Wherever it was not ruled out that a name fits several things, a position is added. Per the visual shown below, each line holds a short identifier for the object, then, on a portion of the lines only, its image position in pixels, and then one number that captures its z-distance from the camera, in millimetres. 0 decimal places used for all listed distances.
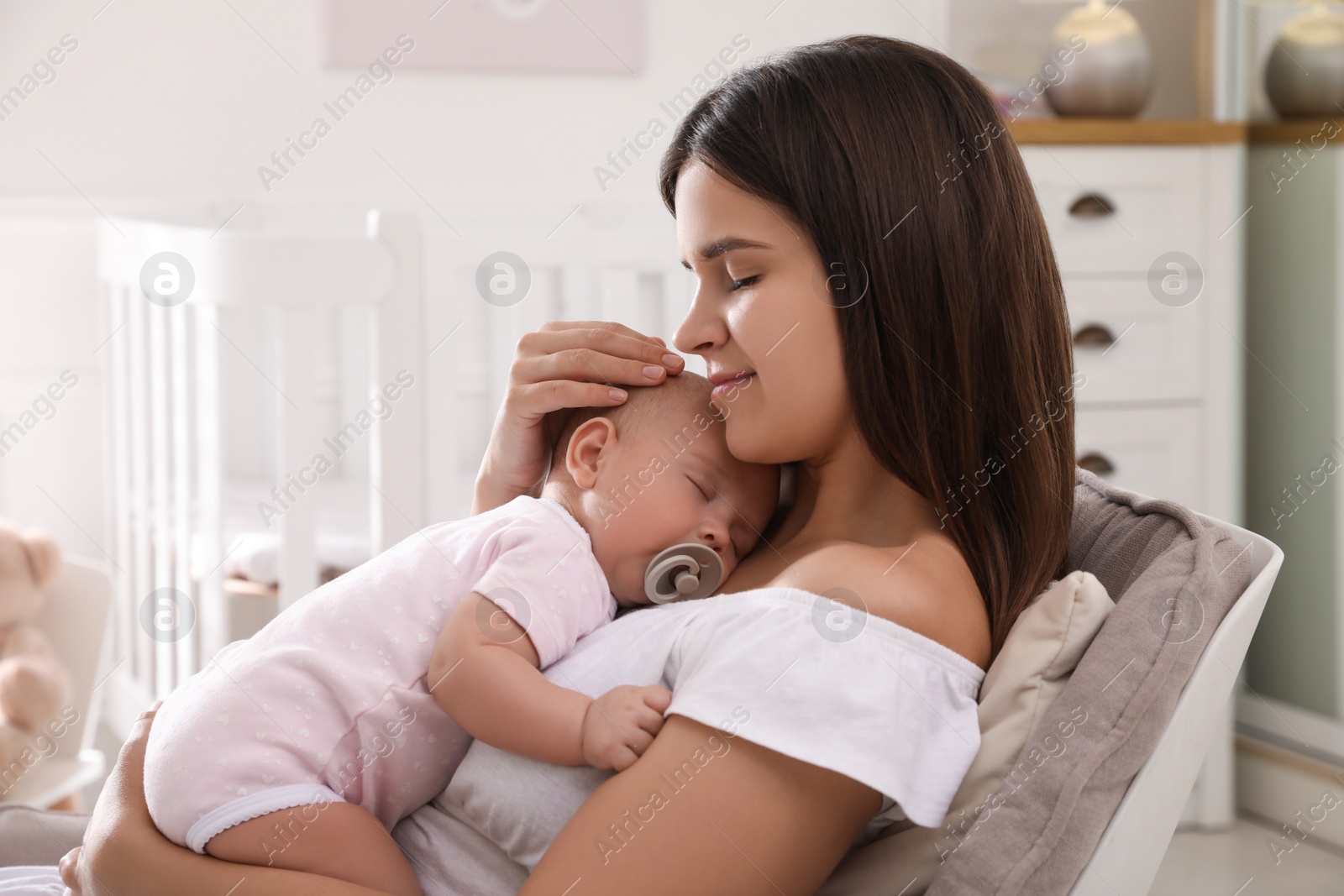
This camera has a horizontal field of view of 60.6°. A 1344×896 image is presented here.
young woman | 872
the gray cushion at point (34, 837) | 1107
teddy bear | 1730
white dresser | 2373
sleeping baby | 800
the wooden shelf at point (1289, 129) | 2309
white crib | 1605
